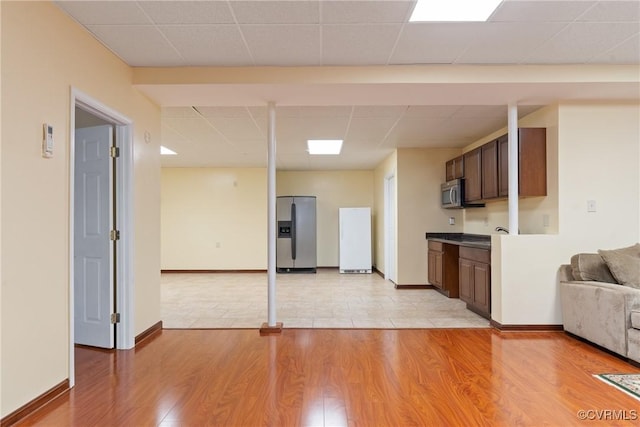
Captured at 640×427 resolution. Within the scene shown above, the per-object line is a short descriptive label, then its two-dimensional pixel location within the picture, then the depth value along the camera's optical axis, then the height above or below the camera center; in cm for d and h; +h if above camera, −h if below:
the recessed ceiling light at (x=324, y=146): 620 +118
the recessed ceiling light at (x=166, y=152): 692 +118
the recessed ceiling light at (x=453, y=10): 252 +135
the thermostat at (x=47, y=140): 240 +47
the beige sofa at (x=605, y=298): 311 -70
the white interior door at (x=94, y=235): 347 -15
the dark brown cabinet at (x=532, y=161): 421 +59
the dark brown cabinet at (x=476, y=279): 449 -76
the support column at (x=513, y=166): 413 +53
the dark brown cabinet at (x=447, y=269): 597 -78
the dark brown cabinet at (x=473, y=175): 538 +58
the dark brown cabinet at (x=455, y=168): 608 +77
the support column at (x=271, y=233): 407 -16
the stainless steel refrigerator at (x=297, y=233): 887 -35
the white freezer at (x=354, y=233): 871 -35
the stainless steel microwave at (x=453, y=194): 604 +36
